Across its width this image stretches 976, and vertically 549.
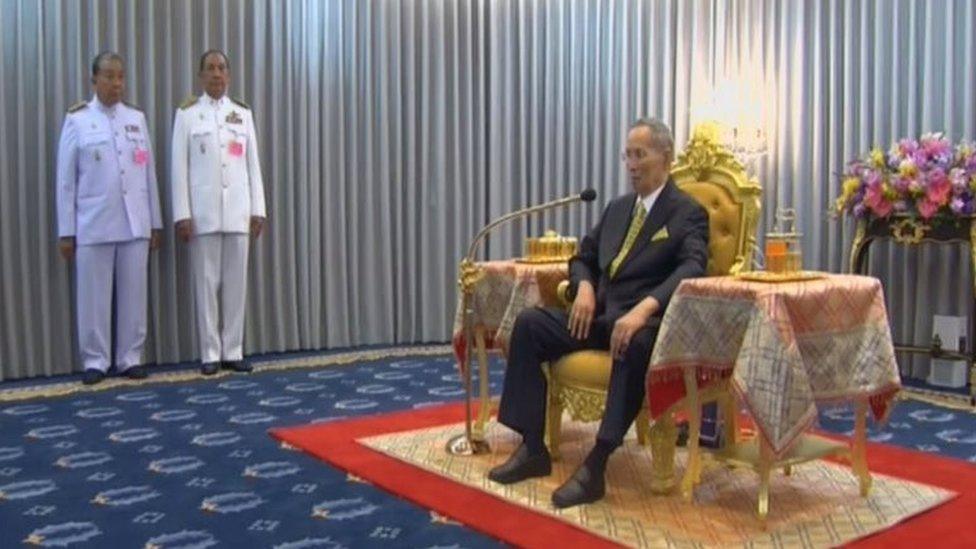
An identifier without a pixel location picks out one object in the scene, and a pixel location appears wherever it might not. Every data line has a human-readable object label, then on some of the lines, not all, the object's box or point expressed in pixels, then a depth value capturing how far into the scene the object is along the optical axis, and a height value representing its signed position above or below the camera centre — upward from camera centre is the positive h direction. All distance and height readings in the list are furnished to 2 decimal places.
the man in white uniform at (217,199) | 5.26 +0.17
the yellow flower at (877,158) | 4.69 +0.34
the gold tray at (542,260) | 3.68 -0.11
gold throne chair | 3.07 -0.11
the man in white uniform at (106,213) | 4.98 +0.09
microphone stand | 3.53 -0.39
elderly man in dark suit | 3.20 -0.18
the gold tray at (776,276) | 2.89 -0.14
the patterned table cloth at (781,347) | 2.67 -0.33
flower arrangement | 4.37 +0.21
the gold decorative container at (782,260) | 2.94 -0.09
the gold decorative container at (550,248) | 3.75 -0.07
